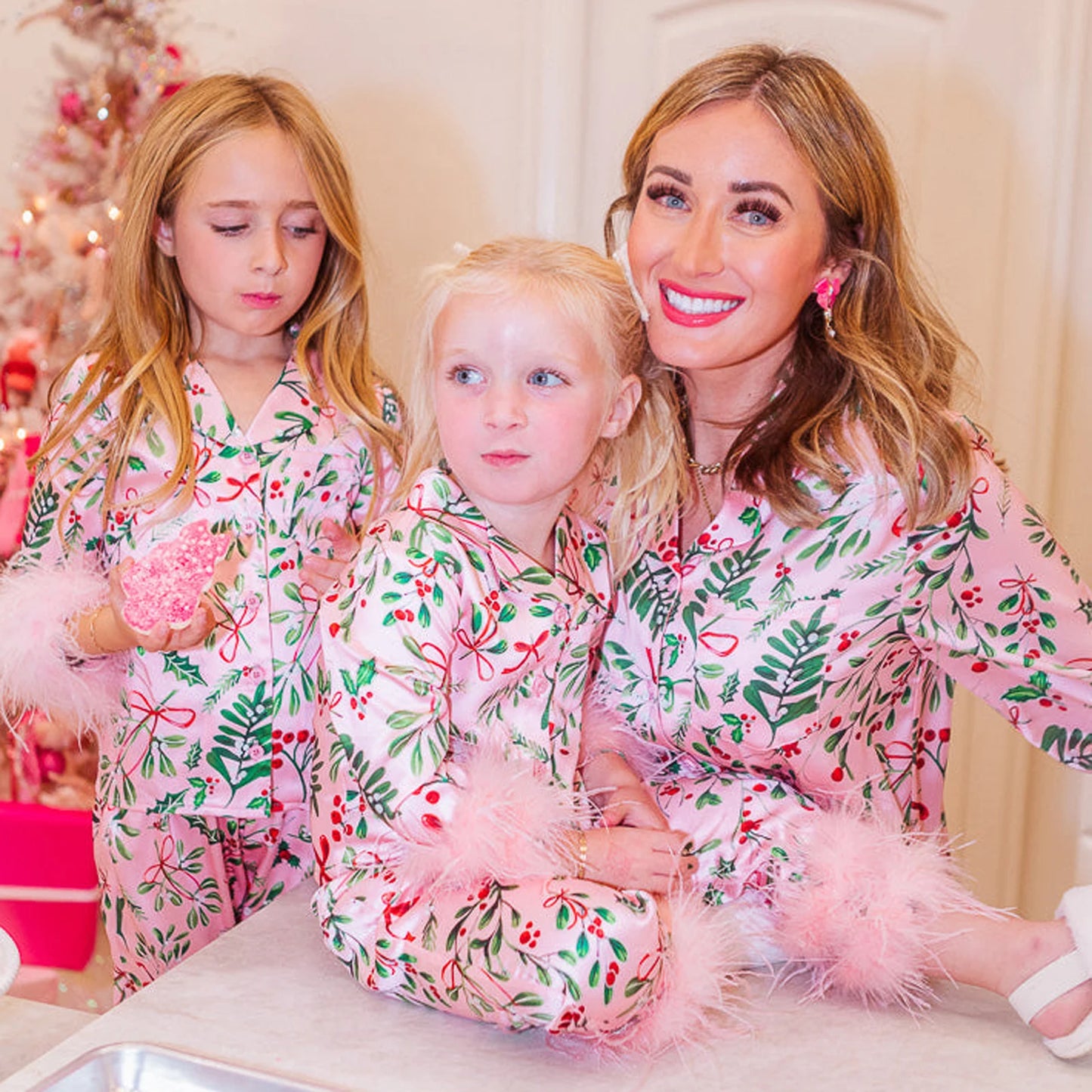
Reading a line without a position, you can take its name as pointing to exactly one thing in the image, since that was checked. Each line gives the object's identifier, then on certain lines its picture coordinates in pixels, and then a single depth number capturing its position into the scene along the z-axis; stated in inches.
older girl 73.3
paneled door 104.9
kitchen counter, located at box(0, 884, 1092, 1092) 51.6
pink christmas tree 113.6
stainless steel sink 50.1
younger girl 51.6
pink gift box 106.2
